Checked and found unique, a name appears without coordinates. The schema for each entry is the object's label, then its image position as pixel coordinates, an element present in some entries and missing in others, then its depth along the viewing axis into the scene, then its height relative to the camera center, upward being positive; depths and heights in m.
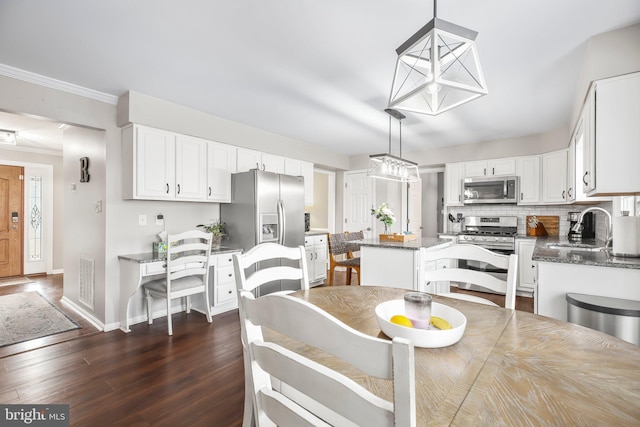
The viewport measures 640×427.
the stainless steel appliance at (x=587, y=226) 3.99 -0.17
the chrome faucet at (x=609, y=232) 2.63 -0.19
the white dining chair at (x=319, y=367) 0.47 -0.31
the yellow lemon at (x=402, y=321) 1.04 -0.38
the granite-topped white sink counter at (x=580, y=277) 1.88 -0.42
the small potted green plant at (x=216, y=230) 3.85 -0.24
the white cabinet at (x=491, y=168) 4.81 +0.74
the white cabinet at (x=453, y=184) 5.25 +0.50
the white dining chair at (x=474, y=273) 1.54 -0.34
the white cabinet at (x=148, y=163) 3.10 +0.51
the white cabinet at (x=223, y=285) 3.55 -0.87
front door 5.36 -0.17
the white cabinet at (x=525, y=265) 4.36 -0.76
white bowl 0.95 -0.39
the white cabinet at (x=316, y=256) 5.00 -0.74
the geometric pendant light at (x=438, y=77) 1.13 +0.56
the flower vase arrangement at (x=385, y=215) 3.61 -0.03
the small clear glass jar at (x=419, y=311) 1.05 -0.34
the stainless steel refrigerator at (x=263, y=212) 3.78 +0.00
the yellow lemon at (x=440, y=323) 1.10 -0.41
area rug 2.94 -1.19
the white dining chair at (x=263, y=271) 1.19 -0.32
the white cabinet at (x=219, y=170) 3.79 +0.54
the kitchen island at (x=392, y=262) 3.08 -0.53
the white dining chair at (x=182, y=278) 3.02 -0.71
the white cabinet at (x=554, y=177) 4.29 +0.53
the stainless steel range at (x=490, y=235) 4.55 -0.35
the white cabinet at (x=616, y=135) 1.95 +0.51
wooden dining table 0.64 -0.43
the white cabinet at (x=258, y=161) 4.18 +0.74
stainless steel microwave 4.74 +0.37
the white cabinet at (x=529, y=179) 4.59 +0.52
